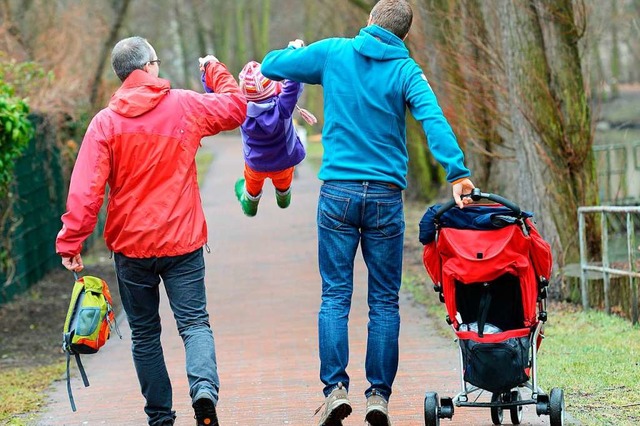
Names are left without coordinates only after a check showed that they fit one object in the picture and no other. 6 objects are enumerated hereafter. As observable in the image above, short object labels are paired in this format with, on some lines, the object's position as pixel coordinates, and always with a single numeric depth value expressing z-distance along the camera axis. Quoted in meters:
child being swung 12.76
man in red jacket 11.28
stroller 10.62
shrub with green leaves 19.87
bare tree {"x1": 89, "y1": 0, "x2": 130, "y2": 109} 34.94
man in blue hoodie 11.20
